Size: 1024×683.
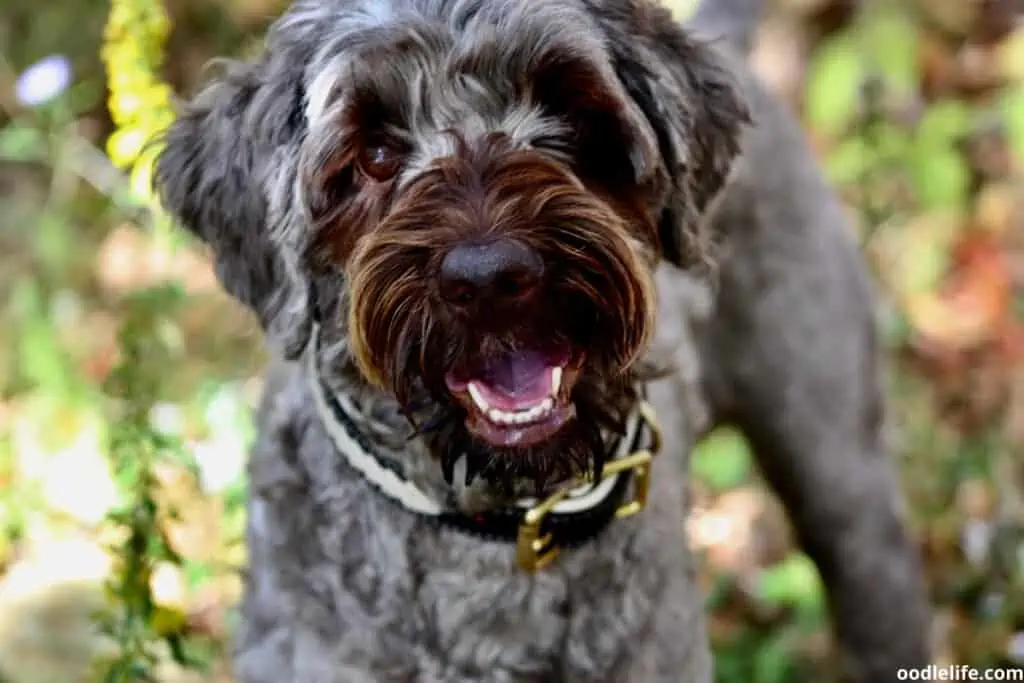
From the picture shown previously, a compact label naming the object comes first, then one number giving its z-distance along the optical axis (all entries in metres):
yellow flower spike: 3.10
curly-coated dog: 2.06
